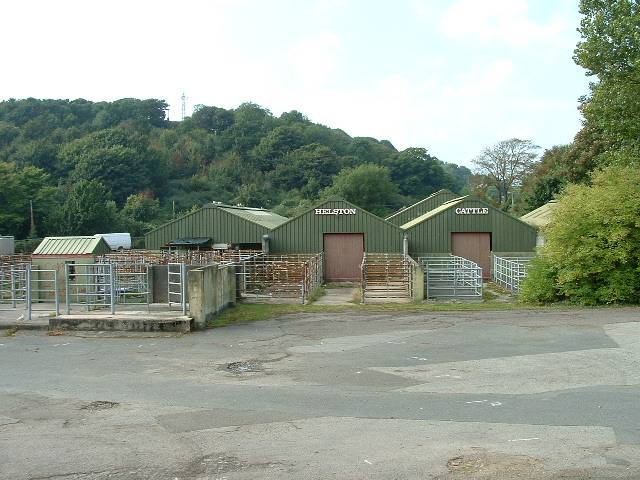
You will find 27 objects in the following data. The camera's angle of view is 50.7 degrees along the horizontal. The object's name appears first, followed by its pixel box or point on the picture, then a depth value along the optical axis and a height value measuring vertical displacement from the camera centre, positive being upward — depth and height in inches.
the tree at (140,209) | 3262.8 +221.0
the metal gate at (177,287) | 679.1 -38.0
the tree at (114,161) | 3666.3 +519.8
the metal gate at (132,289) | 856.3 -47.6
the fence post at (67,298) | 699.4 -44.9
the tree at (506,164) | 3312.0 +409.4
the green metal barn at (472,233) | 1428.4 +30.2
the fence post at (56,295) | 701.9 -42.6
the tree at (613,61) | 984.9 +273.3
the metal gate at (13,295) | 788.0 -53.1
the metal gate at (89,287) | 874.8 -43.3
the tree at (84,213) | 2684.5 +168.6
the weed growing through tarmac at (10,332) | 652.7 -74.4
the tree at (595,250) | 808.3 -7.0
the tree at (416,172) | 4220.0 +479.7
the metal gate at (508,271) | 1070.6 -43.6
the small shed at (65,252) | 951.0 +4.9
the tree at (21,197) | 2491.4 +227.3
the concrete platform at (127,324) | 651.5 -67.6
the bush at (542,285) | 847.7 -49.6
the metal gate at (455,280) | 998.4 -52.7
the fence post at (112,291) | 681.6 -37.3
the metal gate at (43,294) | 816.3 -53.5
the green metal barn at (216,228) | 1505.9 +53.3
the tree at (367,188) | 3479.3 +319.0
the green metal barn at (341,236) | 1419.8 +28.4
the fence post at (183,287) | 677.9 -34.5
